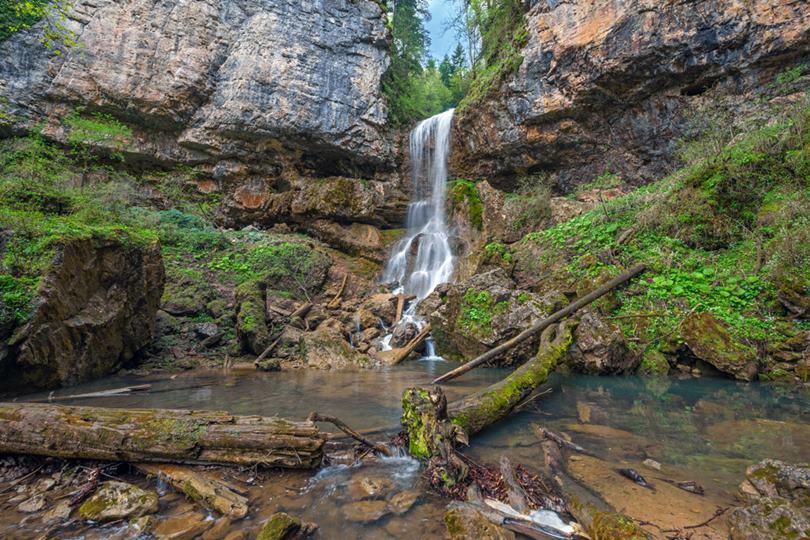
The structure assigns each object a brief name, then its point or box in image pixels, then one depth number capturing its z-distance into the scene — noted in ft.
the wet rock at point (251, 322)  28.27
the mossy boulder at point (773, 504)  5.70
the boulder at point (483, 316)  24.38
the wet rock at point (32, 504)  7.50
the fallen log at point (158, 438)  8.63
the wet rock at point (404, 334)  30.91
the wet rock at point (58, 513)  7.19
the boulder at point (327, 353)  26.66
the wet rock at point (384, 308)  37.14
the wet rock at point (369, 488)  8.21
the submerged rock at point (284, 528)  6.38
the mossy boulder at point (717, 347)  17.88
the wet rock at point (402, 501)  7.63
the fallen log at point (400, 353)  27.89
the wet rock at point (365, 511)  7.41
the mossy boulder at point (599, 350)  20.30
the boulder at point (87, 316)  16.24
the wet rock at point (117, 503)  7.25
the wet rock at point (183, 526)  6.70
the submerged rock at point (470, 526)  6.23
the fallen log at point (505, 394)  11.55
